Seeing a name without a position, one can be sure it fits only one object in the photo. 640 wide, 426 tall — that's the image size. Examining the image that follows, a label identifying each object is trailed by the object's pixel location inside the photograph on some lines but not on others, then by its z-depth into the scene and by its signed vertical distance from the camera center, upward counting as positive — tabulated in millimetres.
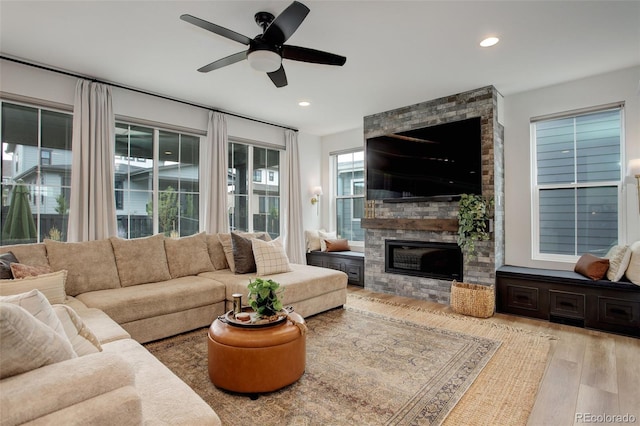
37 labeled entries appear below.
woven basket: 3832 -1014
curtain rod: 3431 +1554
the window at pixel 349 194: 6250 +373
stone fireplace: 4090 -104
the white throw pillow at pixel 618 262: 3322 -499
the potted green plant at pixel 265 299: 2369 -614
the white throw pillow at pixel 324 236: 6076 -434
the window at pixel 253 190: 5459 +405
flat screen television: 4219 +698
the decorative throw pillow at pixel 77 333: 1495 -558
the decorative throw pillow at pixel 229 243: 4113 -379
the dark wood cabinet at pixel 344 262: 5484 -838
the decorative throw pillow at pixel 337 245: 5969 -567
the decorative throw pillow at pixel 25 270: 2553 -445
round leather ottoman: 2143 -941
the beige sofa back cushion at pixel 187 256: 3785 -492
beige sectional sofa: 996 -657
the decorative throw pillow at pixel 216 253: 4207 -501
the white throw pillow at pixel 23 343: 981 -407
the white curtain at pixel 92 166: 3688 +539
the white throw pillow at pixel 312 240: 6223 -499
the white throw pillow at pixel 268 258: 3887 -531
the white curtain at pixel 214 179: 4883 +507
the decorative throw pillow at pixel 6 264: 2502 -387
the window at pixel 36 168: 3467 +493
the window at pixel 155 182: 4262 +432
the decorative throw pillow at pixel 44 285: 2369 -531
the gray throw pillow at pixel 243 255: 3945 -495
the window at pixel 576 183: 3809 +350
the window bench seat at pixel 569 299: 3277 -920
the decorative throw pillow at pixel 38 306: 1280 -363
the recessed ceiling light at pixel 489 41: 2993 +1552
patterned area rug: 1993 -1186
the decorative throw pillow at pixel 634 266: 3219 -519
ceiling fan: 2207 +1263
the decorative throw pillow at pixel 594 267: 3457 -570
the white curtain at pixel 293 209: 5988 +76
